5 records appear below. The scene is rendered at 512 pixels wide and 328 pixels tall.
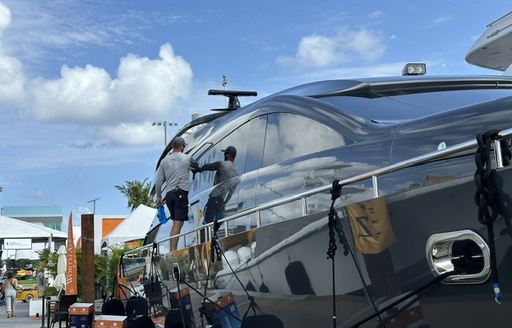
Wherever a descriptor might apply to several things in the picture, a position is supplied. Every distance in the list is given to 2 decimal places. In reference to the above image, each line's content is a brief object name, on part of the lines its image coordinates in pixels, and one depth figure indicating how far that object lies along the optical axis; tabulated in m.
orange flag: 13.93
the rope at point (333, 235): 2.80
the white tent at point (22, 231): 46.50
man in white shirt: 6.25
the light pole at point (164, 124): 52.78
